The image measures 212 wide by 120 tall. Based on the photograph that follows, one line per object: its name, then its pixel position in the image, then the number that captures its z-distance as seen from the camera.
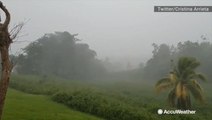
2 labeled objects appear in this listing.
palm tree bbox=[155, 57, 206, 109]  29.59
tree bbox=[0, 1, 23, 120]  9.12
